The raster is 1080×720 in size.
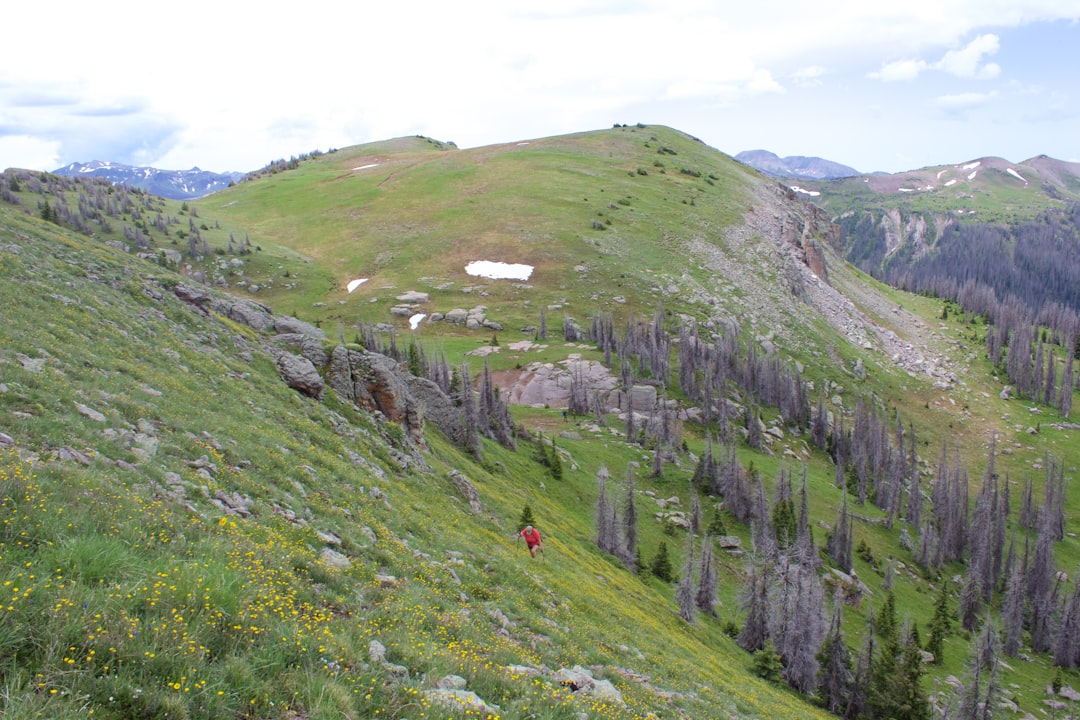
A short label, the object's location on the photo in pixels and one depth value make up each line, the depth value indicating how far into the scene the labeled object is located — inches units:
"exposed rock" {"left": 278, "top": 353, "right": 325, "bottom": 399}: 1202.0
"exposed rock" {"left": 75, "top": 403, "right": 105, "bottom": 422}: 576.0
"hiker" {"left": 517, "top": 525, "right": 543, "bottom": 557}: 1005.2
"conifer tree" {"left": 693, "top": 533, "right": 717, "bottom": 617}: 1786.4
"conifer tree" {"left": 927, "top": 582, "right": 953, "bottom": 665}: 2235.6
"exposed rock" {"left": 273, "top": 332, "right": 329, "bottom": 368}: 1396.4
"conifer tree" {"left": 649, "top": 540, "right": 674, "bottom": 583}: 1891.1
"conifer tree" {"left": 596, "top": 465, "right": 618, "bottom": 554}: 1793.8
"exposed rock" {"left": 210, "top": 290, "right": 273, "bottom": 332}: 1496.3
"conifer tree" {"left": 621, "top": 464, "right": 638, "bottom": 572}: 1927.9
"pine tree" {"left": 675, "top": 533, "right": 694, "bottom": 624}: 1558.8
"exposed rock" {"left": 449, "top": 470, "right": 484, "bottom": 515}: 1209.4
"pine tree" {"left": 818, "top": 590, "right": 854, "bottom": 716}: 1720.0
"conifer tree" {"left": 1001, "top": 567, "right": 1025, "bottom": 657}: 2527.1
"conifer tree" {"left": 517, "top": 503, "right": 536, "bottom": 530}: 1266.0
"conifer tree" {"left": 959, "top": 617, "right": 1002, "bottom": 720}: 1585.9
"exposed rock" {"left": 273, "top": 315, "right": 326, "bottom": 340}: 1594.5
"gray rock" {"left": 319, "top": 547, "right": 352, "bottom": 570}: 508.9
